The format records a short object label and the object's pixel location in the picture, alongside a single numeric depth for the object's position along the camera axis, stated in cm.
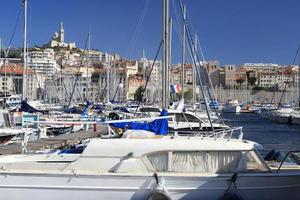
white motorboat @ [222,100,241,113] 10528
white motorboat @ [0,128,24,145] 2155
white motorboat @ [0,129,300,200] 1018
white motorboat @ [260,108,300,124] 5902
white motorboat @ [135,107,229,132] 2652
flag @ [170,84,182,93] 4078
